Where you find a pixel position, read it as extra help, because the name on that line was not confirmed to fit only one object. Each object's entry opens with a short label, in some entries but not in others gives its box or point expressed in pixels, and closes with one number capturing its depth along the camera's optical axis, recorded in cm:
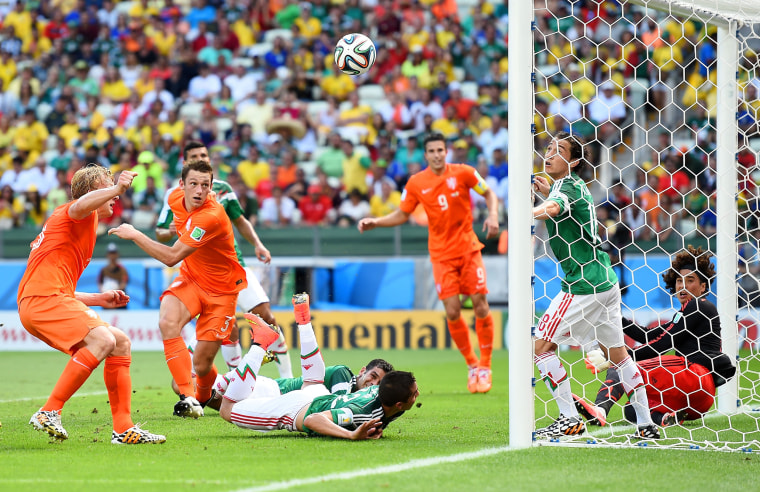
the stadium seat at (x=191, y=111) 4050
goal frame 1169
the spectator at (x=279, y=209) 3394
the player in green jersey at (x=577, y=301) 1282
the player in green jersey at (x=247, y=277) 1691
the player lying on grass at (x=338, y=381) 1317
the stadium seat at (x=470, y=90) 3819
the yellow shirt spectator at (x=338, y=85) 4041
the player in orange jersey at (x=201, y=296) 1458
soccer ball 1883
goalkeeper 1423
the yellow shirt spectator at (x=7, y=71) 4425
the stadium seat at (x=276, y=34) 4309
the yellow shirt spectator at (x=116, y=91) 4212
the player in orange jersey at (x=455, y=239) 1967
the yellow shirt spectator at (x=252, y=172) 3647
